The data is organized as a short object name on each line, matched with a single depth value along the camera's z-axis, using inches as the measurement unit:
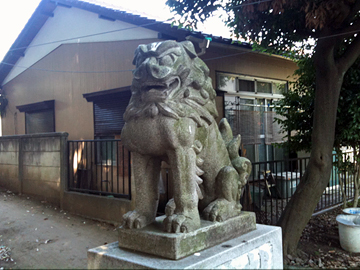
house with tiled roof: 275.7
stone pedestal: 89.1
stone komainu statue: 97.1
